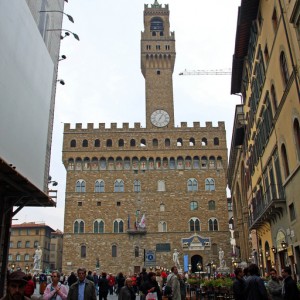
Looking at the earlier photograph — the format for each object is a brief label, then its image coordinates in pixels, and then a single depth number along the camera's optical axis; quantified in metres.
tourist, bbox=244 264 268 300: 6.80
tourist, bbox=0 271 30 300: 2.95
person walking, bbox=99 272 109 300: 14.96
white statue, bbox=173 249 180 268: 37.03
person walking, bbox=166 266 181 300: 9.70
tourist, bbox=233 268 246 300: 7.91
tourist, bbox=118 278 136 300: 7.93
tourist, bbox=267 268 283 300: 8.23
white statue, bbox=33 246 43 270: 29.92
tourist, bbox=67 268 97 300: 6.50
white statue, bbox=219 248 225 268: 38.03
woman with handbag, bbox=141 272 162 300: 8.60
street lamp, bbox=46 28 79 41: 18.39
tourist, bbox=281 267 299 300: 7.38
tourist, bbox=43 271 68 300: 6.45
